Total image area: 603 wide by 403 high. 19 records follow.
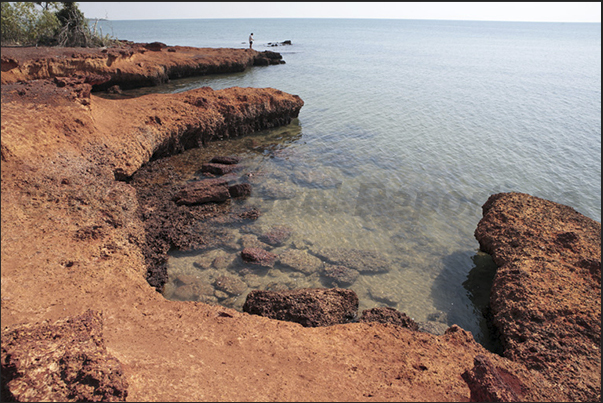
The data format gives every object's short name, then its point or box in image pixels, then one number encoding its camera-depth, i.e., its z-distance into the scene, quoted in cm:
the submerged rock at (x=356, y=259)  1062
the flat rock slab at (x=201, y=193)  1308
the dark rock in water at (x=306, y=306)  795
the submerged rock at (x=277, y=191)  1423
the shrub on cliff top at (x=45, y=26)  2898
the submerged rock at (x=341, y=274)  1008
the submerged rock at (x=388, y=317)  800
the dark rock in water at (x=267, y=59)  4591
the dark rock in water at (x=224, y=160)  1675
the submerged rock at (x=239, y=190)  1397
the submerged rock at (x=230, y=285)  952
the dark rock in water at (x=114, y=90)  2736
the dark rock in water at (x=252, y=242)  1129
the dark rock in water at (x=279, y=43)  7312
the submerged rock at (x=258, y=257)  1052
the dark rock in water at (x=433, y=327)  855
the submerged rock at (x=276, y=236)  1153
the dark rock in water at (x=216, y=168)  1572
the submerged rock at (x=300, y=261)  1048
